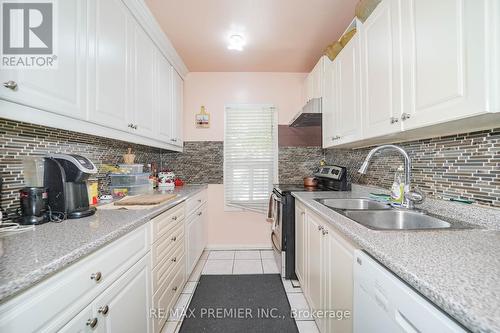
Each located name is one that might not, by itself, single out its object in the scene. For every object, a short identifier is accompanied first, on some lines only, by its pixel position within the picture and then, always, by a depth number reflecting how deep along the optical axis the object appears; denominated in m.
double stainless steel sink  1.11
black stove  2.08
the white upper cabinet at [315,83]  2.16
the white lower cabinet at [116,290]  0.57
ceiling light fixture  2.07
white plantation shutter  2.89
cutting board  1.43
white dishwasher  0.49
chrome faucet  1.21
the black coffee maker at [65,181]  1.01
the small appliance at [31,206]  0.94
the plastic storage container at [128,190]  1.80
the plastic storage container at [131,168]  1.87
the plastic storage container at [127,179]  1.84
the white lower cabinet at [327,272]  0.97
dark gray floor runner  1.50
